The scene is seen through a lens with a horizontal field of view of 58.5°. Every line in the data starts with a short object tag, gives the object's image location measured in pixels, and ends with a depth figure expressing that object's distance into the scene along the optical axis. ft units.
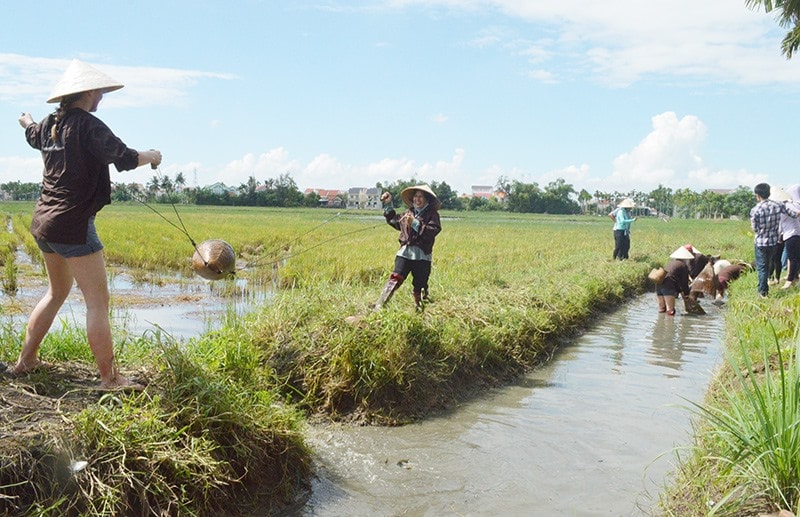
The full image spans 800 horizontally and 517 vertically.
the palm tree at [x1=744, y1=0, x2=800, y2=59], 45.06
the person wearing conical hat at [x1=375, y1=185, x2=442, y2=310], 22.48
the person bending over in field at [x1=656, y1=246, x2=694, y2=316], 34.78
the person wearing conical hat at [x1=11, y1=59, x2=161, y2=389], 11.50
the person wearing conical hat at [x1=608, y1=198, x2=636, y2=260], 47.85
